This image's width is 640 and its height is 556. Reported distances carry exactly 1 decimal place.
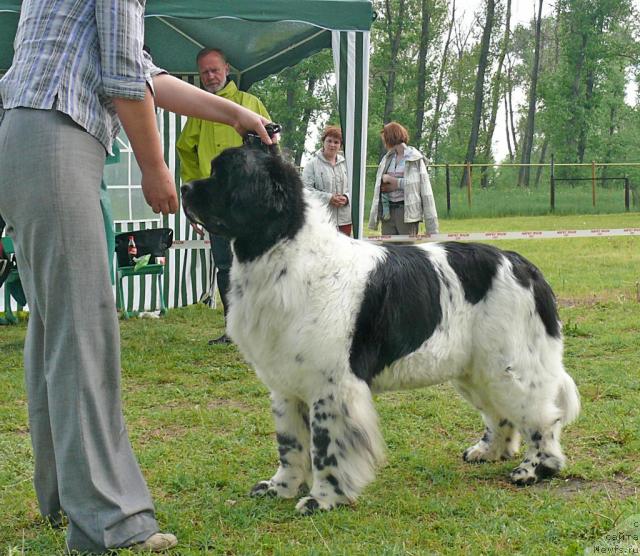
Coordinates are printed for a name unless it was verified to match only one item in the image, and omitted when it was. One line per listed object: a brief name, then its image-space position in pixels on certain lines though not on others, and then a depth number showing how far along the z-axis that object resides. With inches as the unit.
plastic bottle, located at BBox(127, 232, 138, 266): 350.0
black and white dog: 138.9
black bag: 351.6
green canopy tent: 269.6
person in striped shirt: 108.3
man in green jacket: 281.3
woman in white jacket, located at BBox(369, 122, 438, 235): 346.3
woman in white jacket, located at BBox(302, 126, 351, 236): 329.4
